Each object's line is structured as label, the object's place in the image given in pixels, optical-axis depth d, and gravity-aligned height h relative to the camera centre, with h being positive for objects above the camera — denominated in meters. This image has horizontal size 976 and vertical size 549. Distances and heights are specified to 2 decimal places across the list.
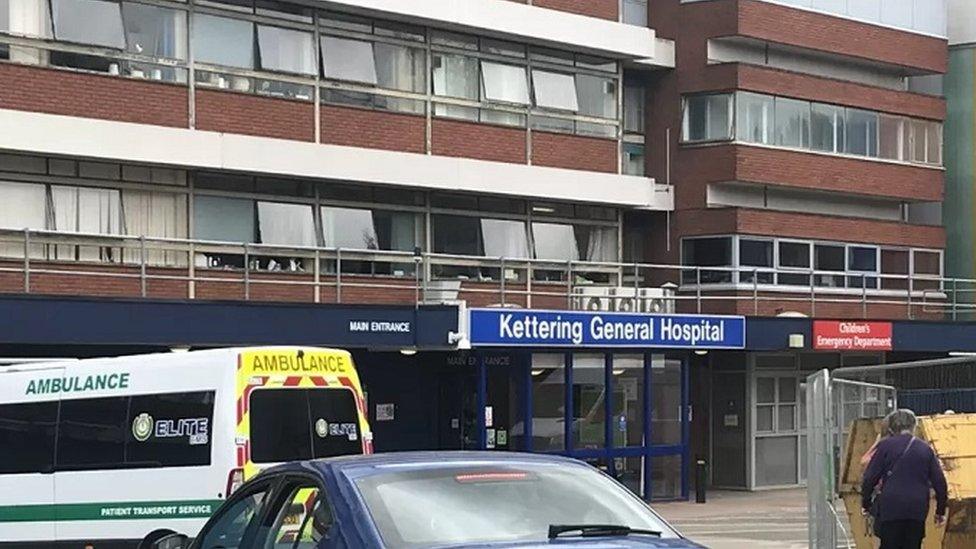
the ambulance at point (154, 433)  16.30 -1.79
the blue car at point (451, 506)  7.29 -1.12
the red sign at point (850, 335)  34.88 -1.79
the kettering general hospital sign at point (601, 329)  28.39 -1.41
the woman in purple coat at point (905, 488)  13.64 -1.89
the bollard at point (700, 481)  33.47 -4.48
